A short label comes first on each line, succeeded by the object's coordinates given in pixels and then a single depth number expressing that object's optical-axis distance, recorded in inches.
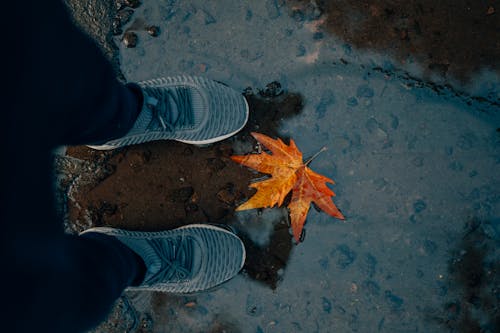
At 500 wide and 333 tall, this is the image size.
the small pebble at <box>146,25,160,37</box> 75.6
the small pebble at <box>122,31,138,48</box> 75.6
